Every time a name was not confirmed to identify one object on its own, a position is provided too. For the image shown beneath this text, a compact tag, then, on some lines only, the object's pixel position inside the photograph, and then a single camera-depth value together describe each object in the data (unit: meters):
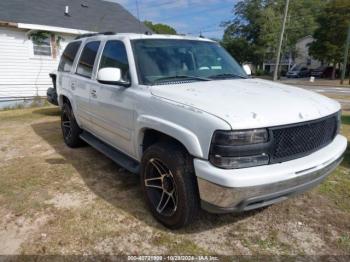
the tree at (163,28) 56.51
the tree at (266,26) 41.91
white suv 2.42
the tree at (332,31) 38.19
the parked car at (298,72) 44.94
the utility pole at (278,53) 23.88
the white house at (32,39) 13.06
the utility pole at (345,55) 30.06
